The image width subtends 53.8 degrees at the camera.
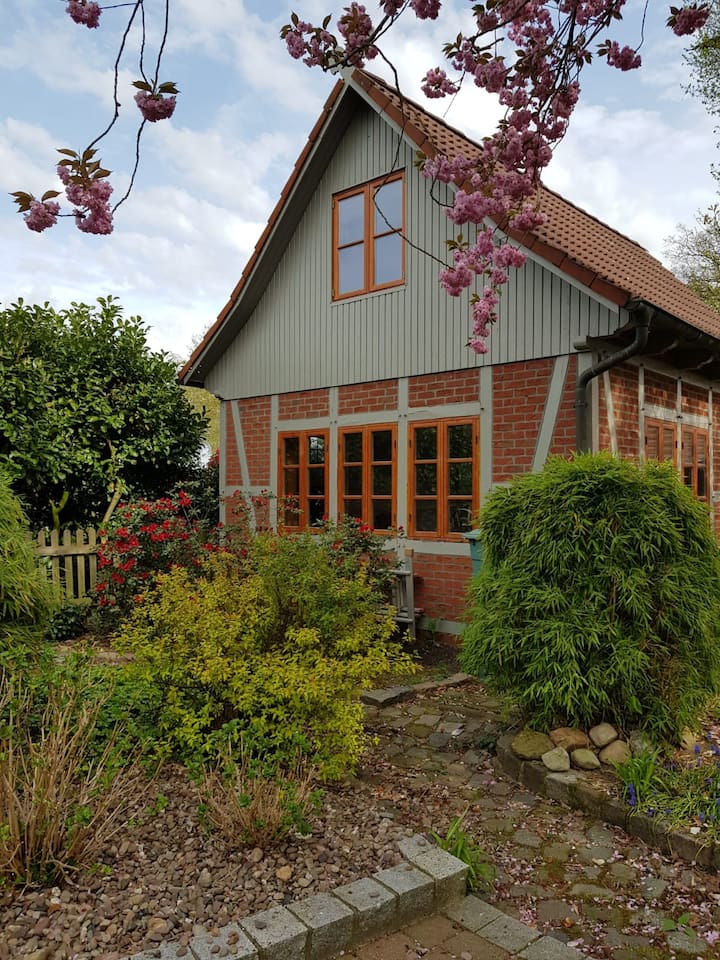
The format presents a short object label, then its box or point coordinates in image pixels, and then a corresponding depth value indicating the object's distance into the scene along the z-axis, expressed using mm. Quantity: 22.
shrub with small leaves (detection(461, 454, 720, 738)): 4156
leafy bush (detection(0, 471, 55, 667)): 4242
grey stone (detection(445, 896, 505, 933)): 2674
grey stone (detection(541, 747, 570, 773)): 4031
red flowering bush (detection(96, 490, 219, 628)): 7855
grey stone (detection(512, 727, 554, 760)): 4188
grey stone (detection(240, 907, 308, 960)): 2293
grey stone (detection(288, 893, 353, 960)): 2391
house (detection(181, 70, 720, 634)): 6895
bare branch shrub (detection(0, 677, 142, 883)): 2584
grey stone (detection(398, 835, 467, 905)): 2760
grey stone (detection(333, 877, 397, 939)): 2504
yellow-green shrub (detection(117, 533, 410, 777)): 3512
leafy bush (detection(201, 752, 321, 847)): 2873
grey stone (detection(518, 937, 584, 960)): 2449
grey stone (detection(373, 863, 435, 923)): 2629
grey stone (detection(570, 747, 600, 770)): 4043
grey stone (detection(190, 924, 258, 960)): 2223
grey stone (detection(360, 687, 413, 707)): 5668
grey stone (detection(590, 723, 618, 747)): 4156
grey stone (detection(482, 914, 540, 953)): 2529
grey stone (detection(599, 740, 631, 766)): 4023
